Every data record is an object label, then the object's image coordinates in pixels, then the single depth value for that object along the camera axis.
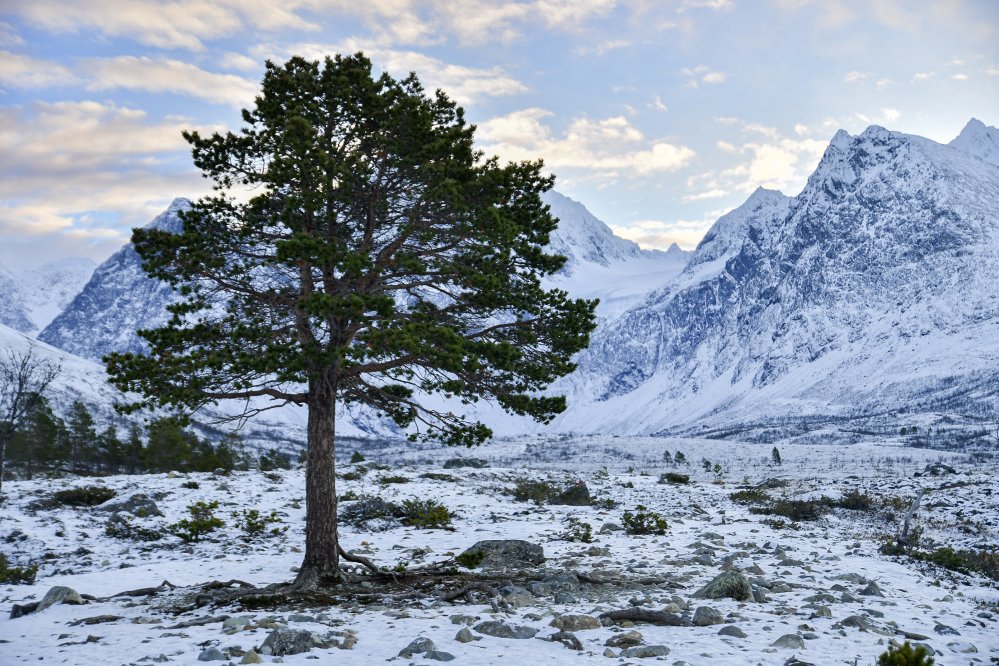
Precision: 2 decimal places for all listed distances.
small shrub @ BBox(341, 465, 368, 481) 34.21
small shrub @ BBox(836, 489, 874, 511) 28.39
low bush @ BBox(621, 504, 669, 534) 20.77
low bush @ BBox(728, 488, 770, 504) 32.31
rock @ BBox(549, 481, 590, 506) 29.91
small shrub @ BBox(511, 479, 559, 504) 31.47
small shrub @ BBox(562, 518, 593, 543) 19.59
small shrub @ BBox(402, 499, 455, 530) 22.62
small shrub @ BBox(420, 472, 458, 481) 36.69
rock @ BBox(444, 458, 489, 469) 52.24
